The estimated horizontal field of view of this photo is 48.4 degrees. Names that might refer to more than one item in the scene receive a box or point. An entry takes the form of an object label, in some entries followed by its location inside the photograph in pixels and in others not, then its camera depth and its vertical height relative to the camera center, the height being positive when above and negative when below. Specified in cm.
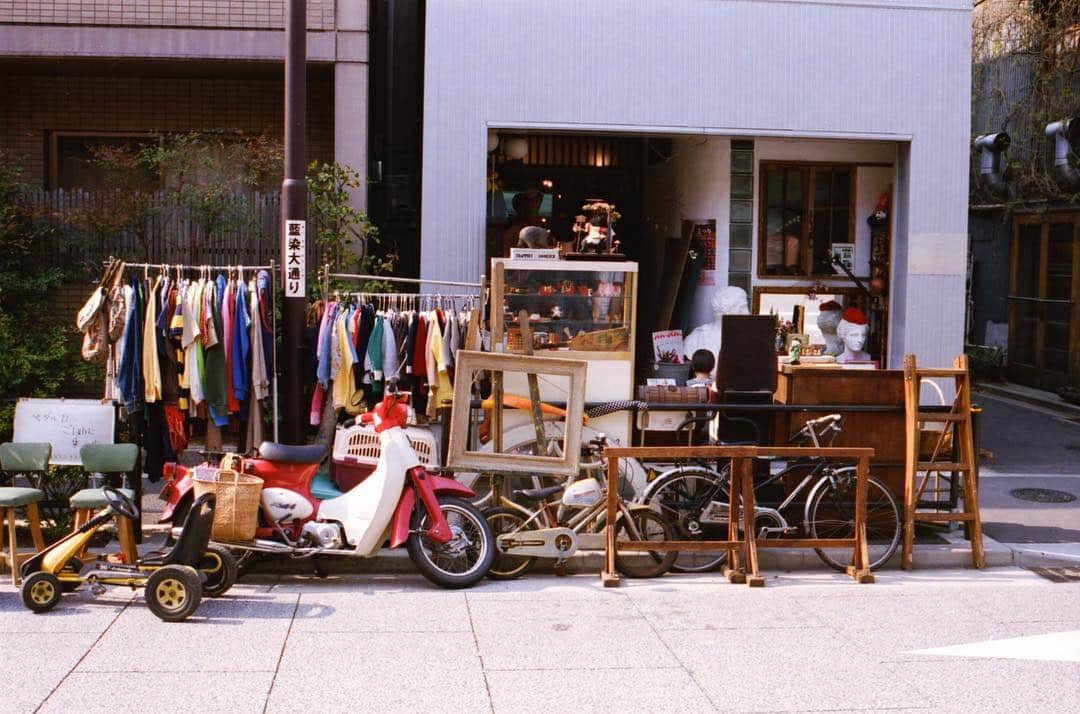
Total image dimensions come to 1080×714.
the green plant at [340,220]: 1276 +79
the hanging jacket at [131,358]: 990 -56
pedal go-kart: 776 -188
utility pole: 966 +55
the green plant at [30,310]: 1170 -23
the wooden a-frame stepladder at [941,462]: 964 -127
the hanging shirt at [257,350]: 1010 -49
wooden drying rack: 898 -166
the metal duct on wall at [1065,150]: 1582 +221
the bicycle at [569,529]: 900 -178
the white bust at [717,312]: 1377 -15
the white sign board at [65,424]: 951 -107
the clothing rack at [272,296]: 1006 -4
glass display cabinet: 1120 -15
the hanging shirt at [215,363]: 1002 -60
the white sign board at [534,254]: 1152 +40
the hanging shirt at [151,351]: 992 -50
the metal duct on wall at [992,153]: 1702 +217
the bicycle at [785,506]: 945 -164
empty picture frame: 937 -94
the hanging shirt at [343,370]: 1040 -67
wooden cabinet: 1013 -81
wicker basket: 840 -146
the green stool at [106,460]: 889 -128
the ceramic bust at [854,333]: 1364 -36
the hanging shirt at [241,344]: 1007 -44
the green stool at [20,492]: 844 -144
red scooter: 862 -160
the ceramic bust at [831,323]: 1410 -26
